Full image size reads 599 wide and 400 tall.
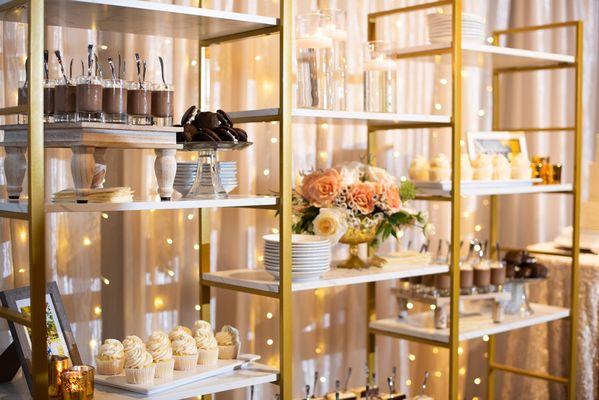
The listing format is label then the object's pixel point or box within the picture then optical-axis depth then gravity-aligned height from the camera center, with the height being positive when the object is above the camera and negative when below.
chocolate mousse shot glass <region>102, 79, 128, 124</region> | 2.18 +0.14
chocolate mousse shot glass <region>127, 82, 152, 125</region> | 2.22 +0.14
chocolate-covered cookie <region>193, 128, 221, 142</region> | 2.38 +0.06
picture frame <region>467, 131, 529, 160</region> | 3.38 +0.07
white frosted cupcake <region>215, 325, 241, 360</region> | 2.56 -0.53
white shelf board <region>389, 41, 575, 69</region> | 3.06 +0.39
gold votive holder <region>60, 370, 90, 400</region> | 2.16 -0.55
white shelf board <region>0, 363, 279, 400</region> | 2.25 -0.59
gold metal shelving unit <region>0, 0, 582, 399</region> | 1.97 -0.05
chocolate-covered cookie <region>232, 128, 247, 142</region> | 2.43 +0.07
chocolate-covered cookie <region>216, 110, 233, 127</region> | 2.43 +0.11
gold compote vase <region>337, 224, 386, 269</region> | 2.88 -0.27
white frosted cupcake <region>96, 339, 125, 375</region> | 2.36 -0.52
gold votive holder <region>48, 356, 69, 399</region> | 2.18 -0.53
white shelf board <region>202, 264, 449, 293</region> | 2.57 -0.36
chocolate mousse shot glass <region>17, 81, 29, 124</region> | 2.13 +0.16
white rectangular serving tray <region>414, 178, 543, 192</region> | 3.07 -0.08
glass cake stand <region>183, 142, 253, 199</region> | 2.42 -0.05
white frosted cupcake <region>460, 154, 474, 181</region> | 3.24 -0.03
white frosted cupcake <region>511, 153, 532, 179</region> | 3.41 -0.02
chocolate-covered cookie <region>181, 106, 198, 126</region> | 2.44 +0.12
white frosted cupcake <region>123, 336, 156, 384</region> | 2.27 -0.52
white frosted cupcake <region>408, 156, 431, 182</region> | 3.22 -0.03
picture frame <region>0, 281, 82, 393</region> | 2.21 -0.43
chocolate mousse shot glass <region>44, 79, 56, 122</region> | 2.18 +0.15
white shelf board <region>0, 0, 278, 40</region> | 2.16 +0.37
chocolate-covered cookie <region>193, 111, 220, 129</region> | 2.40 +0.11
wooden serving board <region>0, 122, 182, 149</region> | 2.11 +0.06
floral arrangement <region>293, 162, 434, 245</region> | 2.77 -0.14
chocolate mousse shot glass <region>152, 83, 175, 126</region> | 2.27 +0.14
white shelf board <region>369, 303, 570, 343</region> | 3.09 -0.59
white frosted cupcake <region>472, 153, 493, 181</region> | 3.26 -0.02
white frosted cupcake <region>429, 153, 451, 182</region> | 3.17 -0.03
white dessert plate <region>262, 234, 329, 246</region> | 2.61 -0.24
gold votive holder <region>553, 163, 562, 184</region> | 3.55 -0.04
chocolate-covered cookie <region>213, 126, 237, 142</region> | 2.40 +0.07
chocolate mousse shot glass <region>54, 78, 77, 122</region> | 2.15 +0.14
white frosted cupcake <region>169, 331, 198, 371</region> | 2.41 -0.52
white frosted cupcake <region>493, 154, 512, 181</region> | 3.32 -0.03
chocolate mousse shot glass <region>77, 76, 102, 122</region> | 2.13 +0.15
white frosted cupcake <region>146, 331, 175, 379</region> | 2.34 -0.51
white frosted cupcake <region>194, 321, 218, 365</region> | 2.48 -0.52
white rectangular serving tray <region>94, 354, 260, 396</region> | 2.26 -0.57
